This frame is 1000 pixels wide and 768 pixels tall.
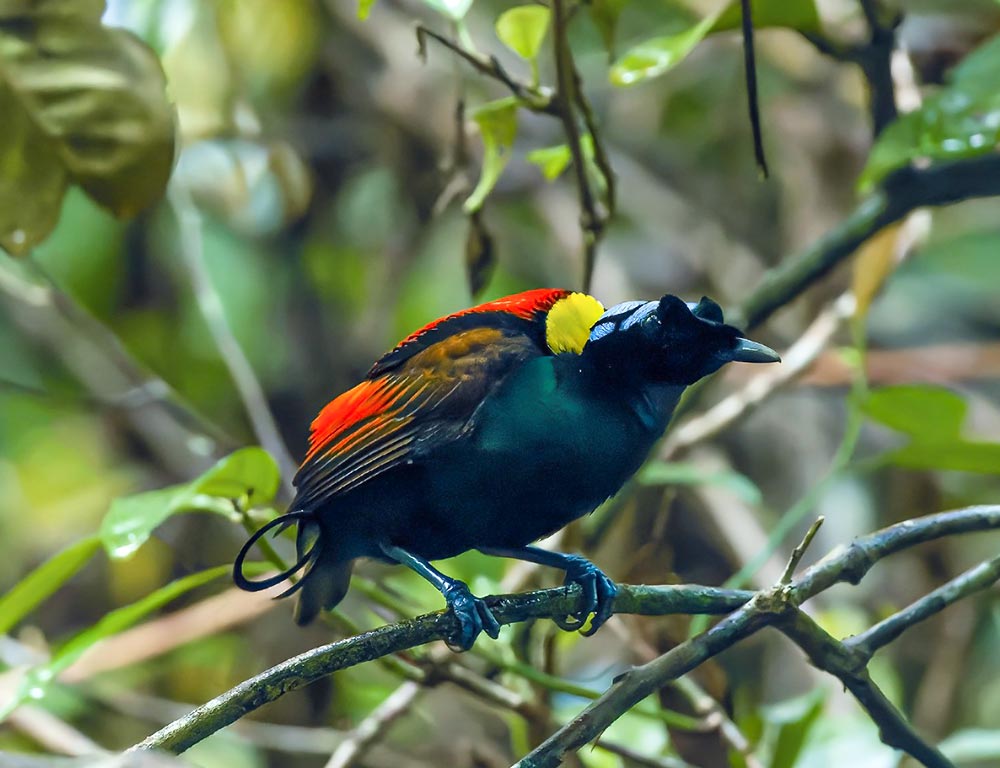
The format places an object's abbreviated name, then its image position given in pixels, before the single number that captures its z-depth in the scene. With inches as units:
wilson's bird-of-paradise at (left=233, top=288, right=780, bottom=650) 209.0
